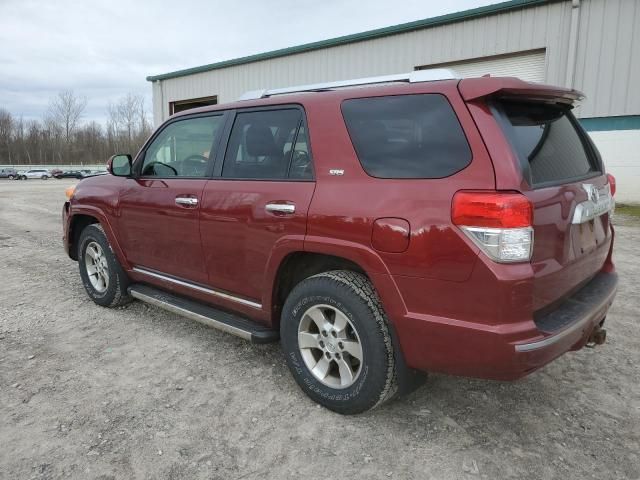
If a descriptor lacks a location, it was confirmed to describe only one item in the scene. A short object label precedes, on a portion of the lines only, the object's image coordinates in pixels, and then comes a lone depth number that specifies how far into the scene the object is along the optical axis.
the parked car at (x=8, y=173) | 52.47
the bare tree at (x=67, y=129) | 85.50
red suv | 2.23
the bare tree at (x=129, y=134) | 75.75
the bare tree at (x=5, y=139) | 81.69
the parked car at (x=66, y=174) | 55.47
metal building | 11.49
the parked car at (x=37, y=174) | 54.66
